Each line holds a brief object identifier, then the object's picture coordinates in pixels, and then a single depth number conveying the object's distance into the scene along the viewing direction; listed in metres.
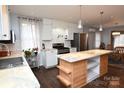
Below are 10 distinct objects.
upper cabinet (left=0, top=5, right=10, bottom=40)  1.11
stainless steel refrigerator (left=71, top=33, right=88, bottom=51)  4.27
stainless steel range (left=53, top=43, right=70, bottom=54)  3.68
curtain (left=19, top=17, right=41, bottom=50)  3.16
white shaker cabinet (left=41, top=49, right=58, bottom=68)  3.22
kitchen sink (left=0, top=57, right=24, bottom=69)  1.22
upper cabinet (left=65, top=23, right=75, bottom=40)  4.18
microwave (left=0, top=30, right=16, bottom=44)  2.20
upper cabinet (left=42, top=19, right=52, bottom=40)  3.39
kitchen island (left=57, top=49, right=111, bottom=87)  1.90
